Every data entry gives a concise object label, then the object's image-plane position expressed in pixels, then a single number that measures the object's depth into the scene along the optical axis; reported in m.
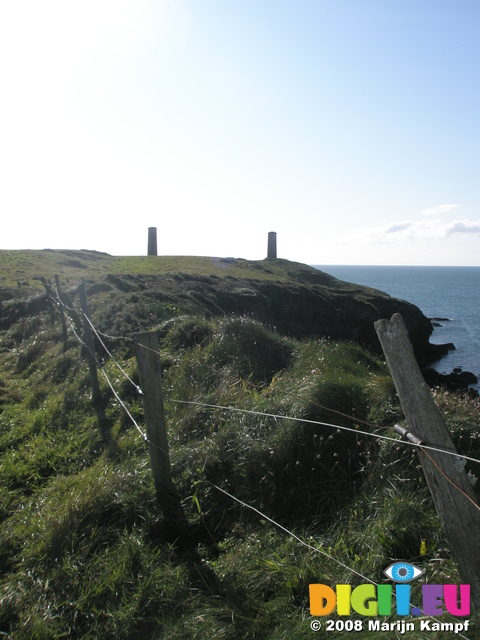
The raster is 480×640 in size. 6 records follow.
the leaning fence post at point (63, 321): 10.02
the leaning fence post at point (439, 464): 2.32
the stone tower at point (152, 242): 46.97
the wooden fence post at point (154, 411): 4.22
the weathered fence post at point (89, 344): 7.04
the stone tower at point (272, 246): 53.88
